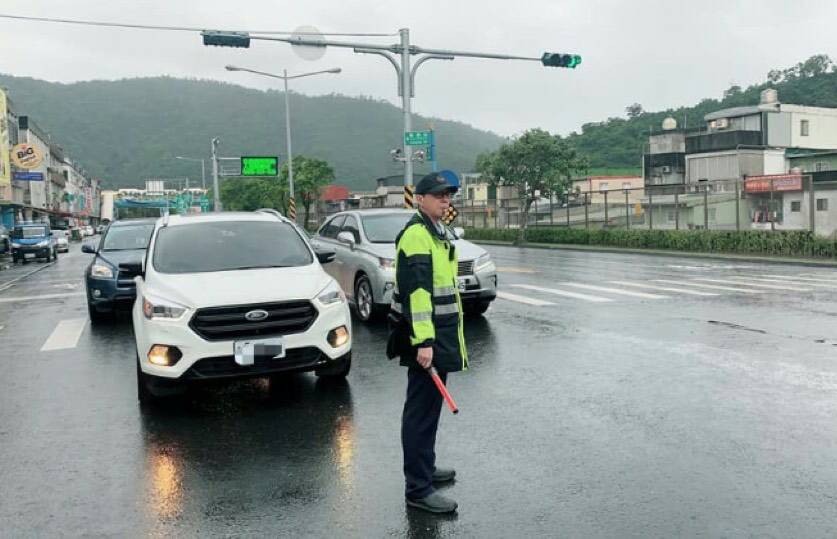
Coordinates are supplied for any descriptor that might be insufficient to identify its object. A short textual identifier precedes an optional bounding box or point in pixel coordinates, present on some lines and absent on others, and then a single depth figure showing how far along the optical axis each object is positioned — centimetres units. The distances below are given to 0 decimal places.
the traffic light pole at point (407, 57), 2244
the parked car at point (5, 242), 3766
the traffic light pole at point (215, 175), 4916
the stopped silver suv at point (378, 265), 1159
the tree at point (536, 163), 6178
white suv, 651
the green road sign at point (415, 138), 2433
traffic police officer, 440
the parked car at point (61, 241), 4758
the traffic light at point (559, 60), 2370
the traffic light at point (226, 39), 2084
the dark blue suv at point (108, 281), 1239
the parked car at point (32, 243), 3459
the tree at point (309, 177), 7906
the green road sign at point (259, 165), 5019
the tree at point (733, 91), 9781
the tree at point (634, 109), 12962
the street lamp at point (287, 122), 4238
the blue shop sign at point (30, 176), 4797
